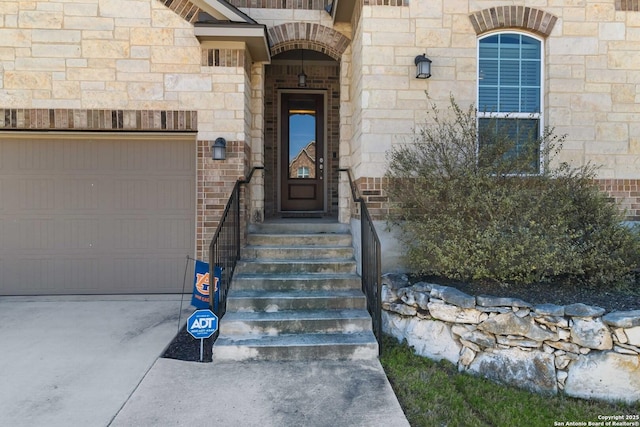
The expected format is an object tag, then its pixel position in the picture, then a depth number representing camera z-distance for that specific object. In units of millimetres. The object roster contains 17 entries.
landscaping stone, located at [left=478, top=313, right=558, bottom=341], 3568
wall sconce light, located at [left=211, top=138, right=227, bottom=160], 5164
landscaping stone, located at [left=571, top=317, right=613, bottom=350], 3455
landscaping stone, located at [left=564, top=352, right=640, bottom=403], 3432
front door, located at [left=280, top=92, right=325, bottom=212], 7422
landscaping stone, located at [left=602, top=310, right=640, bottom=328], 3400
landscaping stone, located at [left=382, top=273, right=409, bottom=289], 4242
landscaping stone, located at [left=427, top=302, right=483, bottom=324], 3729
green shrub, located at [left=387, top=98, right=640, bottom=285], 3951
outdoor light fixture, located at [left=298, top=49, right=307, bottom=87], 7074
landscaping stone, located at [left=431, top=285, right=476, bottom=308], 3719
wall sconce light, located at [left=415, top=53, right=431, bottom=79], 4812
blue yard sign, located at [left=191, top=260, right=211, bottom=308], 4059
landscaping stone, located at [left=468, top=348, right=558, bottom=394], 3535
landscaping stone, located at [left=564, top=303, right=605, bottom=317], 3477
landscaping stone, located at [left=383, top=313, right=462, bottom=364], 3834
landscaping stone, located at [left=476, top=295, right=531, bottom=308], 3646
